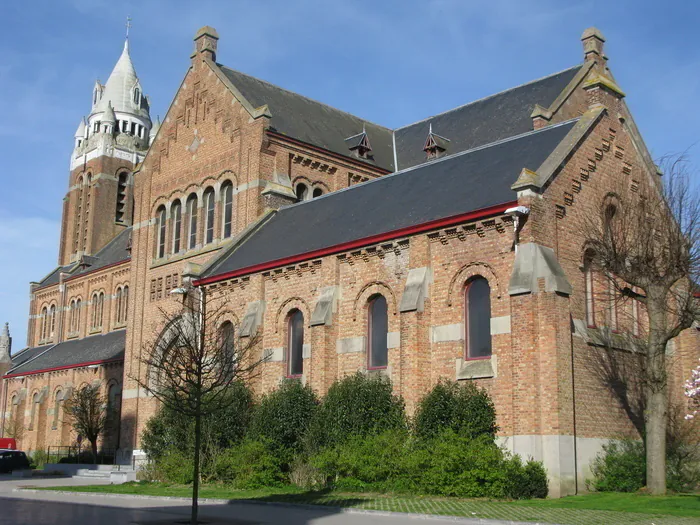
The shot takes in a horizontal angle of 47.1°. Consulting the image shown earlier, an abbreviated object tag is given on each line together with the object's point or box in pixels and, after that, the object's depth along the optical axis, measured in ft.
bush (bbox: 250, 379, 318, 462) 80.43
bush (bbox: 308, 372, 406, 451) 73.26
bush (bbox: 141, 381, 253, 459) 84.89
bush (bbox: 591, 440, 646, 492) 66.03
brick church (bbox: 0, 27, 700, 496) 67.00
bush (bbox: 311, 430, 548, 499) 61.41
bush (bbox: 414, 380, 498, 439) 66.54
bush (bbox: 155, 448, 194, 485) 83.35
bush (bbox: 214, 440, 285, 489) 77.00
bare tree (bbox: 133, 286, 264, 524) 55.57
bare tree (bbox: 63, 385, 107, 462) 139.23
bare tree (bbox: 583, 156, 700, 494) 64.85
